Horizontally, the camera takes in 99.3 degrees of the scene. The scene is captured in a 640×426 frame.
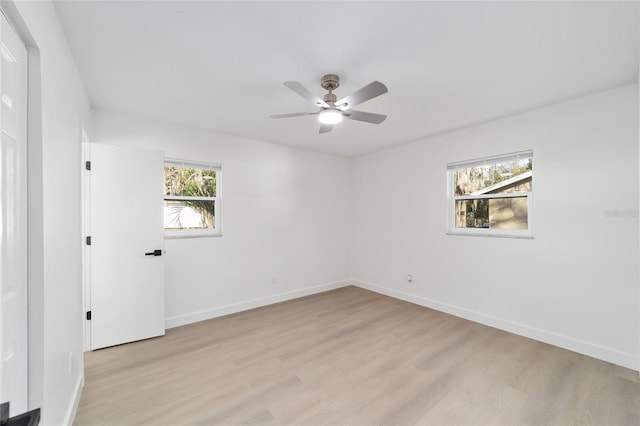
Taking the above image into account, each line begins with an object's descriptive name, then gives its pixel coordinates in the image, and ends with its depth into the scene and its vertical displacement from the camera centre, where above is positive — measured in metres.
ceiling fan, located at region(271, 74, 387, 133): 1.88 +0.85
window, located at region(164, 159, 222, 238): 3.38 +0.19
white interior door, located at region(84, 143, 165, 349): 2.66 -0.31
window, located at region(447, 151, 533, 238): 3.07 +0.21
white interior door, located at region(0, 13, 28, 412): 1.00 -0.02
